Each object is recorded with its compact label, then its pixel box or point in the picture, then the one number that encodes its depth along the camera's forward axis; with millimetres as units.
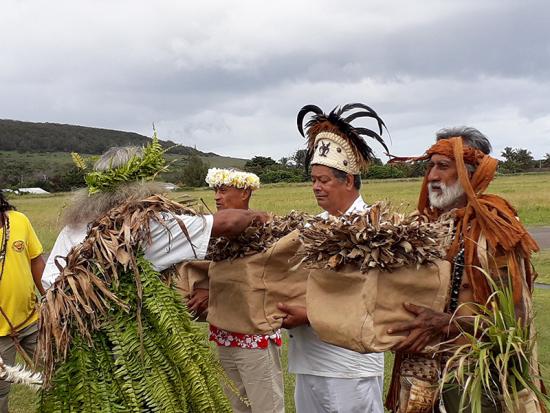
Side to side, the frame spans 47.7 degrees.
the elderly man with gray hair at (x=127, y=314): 2930
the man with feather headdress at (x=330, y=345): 3648
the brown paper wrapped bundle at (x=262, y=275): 3701
